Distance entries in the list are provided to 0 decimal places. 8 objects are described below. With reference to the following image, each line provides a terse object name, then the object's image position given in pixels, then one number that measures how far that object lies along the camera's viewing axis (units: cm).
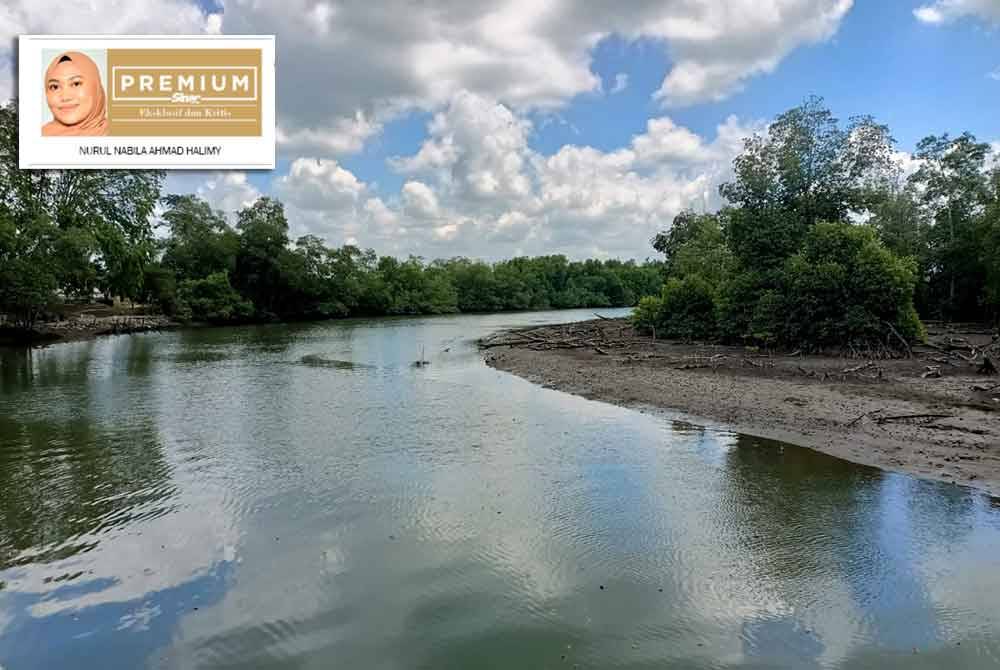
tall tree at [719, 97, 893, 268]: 3272
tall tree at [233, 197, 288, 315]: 7681
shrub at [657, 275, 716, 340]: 3690
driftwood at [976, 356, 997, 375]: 2052
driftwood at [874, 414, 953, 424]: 1478
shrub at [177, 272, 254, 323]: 6253
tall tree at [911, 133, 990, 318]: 4197
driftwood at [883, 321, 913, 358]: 2561
